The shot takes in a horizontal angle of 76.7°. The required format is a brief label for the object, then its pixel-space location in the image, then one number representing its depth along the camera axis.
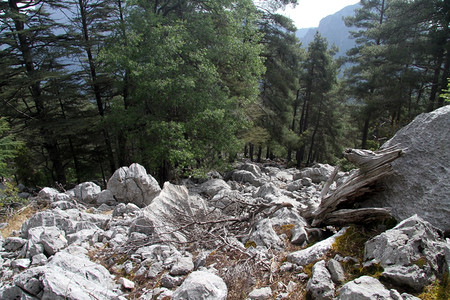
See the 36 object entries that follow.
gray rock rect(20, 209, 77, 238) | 5.36
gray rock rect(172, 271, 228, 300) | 2.84
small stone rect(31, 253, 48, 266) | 4.16
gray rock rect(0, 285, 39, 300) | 2.76
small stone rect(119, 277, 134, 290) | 3.59
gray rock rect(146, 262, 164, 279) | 3.82
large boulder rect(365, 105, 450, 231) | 3.89
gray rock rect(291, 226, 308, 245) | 4.41
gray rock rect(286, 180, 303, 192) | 10.30
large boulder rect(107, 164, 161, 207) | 8.04
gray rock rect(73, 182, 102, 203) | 8.22
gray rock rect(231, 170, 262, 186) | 11.36
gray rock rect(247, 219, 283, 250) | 4.36
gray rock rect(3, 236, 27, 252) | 4.71
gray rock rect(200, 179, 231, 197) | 9.45
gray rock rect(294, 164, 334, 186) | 12.48
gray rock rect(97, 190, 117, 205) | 8.17
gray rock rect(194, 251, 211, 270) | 3.95
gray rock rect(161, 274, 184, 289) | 3.56
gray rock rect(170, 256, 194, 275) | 3.78
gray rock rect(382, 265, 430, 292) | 2.82
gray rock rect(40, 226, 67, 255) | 4.50
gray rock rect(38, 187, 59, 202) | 7.79
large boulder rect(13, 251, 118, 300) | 2.73
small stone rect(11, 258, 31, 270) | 4.10
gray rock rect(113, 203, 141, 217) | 6.80
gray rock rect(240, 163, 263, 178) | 12.80
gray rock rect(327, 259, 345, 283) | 3.20
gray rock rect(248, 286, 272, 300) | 3.11
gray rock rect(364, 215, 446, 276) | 2.98
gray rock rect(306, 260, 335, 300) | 2.97
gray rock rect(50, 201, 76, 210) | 7.16
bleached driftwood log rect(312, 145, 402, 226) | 4.16
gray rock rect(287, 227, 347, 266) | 3.65
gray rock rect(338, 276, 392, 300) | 2.53
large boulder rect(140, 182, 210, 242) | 4.97
